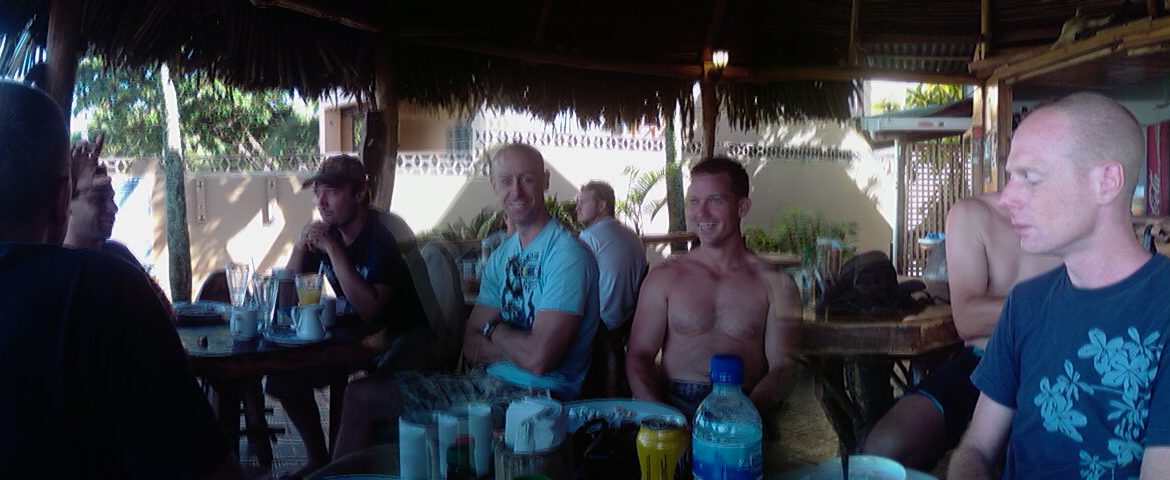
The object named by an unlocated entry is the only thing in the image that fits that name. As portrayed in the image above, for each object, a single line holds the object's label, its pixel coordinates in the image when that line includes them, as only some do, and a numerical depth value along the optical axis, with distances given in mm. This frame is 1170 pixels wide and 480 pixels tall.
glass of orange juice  3457
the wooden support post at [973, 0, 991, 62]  5576
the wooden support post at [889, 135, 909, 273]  11289
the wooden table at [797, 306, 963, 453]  3143
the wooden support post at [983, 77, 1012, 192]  6000
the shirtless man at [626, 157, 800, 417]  2770
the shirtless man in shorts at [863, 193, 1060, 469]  2451
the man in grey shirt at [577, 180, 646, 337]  3998
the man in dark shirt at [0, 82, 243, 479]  1258
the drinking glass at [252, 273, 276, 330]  3420
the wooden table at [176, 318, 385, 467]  2973
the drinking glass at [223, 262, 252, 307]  3535
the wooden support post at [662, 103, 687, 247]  11938
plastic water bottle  1366
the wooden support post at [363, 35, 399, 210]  4535
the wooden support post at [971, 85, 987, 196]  6273
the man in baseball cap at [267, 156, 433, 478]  3662
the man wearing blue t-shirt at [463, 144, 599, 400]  2838
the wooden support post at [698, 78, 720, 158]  5734
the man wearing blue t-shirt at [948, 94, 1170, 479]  1558
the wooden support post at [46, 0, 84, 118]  3338
